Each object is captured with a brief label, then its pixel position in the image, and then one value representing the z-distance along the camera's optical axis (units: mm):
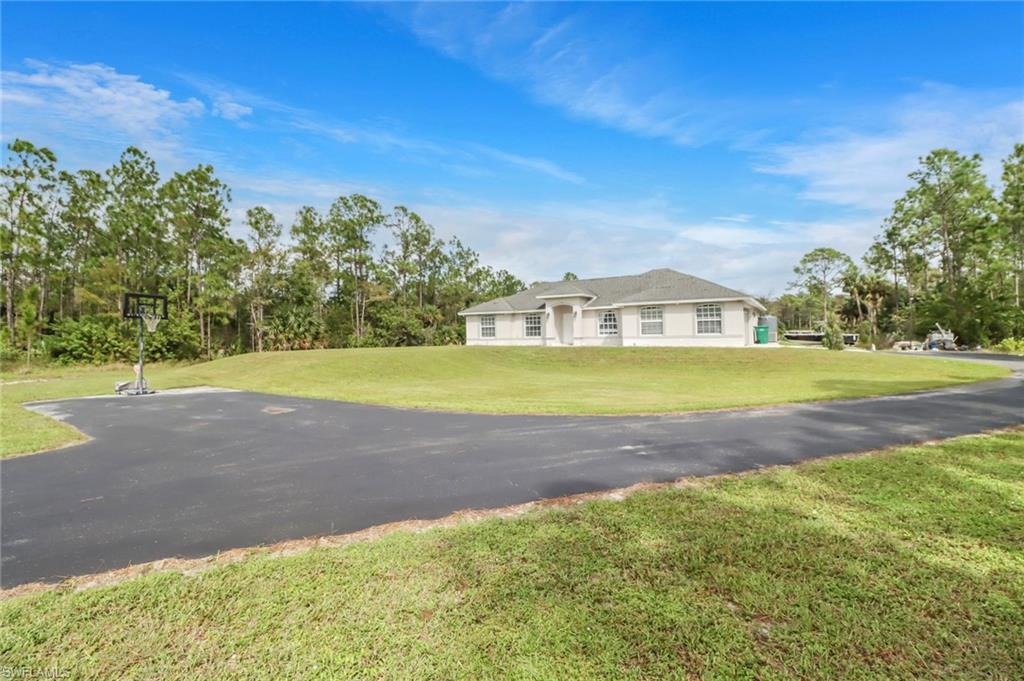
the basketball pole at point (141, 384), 14952
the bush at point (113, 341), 29453
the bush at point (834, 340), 29625
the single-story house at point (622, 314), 26688
